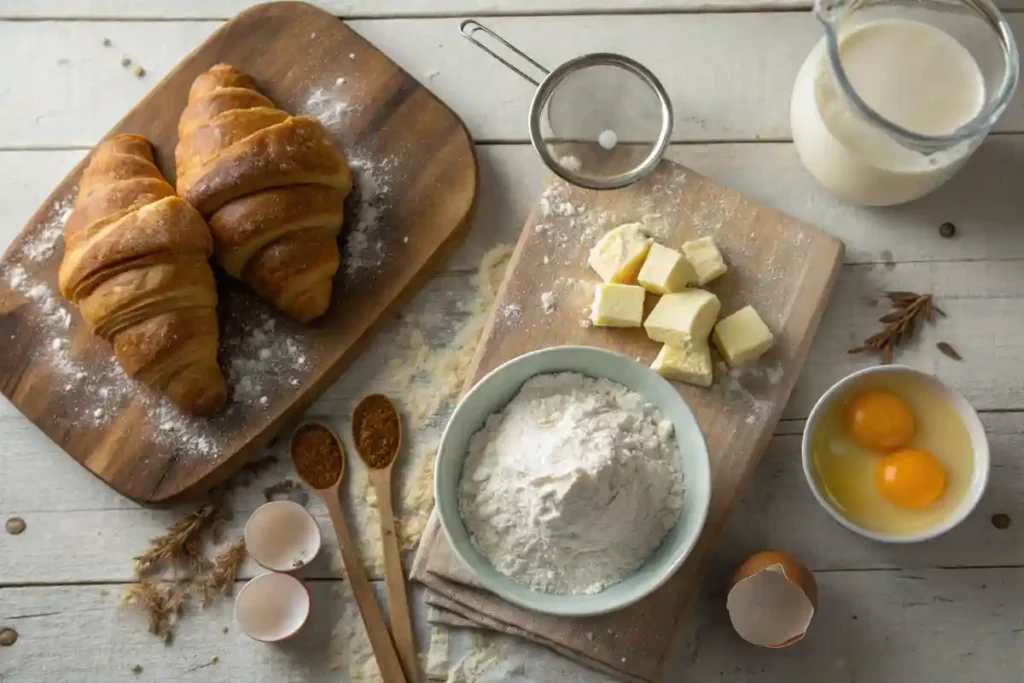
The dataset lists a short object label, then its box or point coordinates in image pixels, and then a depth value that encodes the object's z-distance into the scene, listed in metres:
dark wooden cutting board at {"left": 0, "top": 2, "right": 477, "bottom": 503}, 1.27
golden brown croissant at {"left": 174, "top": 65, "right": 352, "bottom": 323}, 1.21
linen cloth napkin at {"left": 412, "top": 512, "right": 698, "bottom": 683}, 1.17
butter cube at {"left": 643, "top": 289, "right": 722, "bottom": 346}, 1.19
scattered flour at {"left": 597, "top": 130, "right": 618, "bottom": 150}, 1.35
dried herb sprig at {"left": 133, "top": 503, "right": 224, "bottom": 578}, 1.26
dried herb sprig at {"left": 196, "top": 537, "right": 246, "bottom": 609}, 1.25
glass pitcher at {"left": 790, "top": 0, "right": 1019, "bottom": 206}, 1.20
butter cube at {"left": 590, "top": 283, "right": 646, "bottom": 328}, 1.22
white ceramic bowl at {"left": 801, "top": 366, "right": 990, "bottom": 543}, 1.15
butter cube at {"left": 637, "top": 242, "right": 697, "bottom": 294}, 1.21
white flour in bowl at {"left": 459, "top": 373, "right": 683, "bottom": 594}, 1.05
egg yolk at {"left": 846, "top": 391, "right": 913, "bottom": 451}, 1.19
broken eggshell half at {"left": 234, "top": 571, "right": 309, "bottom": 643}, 1.23
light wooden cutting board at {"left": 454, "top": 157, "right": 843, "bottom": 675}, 1.22
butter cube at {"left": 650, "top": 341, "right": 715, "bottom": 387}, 1.20
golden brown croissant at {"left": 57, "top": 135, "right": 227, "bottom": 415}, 1.18
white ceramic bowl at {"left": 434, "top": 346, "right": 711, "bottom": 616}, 1.07
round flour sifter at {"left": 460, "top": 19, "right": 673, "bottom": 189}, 1.33
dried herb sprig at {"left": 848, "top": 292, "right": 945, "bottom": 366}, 1.28
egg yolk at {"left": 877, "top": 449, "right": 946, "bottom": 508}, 1.17
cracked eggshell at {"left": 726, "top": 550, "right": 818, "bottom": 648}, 1.13
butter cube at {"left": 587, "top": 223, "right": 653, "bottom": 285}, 1.24
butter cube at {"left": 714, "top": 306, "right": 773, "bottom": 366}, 1.20
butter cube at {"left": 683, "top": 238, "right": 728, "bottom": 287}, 1.24
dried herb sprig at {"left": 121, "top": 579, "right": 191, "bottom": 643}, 1.25
